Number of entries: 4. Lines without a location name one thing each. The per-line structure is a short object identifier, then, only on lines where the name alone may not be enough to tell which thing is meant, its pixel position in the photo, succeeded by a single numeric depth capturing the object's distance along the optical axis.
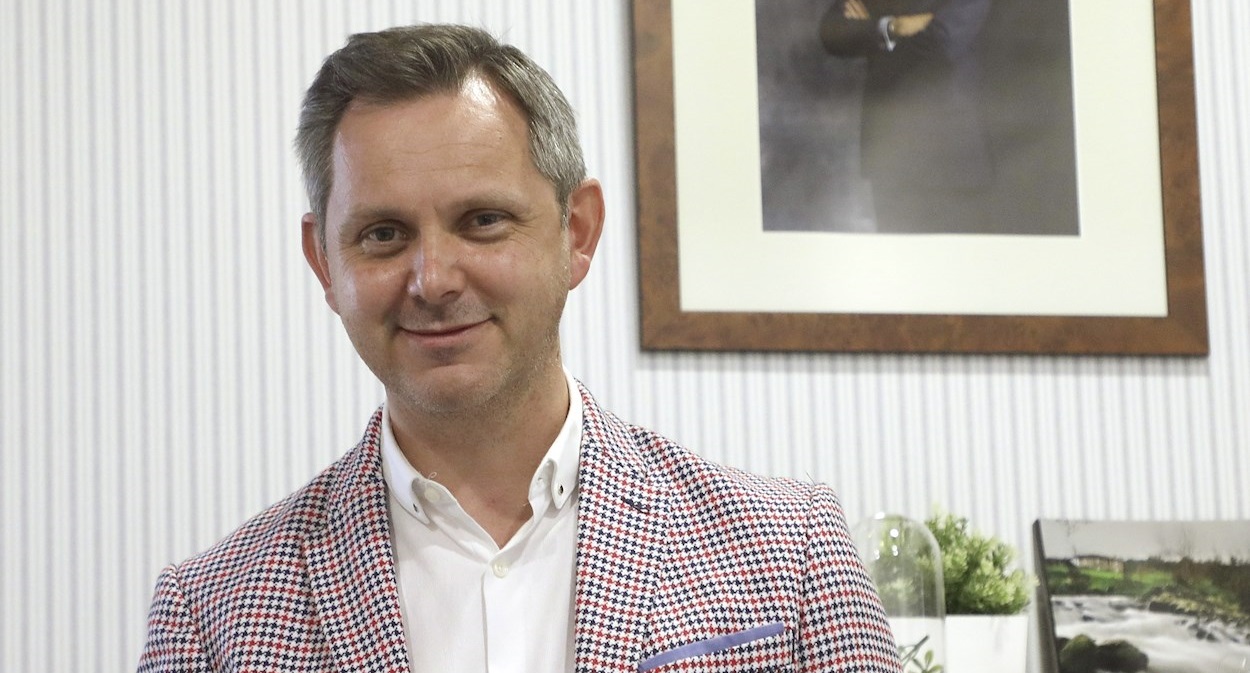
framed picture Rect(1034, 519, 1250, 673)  1.97
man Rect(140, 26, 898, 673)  1.57
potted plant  1.92
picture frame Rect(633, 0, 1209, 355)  2.07
